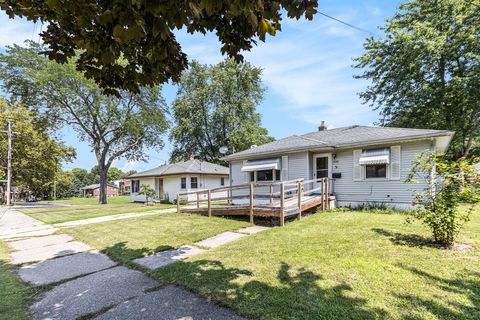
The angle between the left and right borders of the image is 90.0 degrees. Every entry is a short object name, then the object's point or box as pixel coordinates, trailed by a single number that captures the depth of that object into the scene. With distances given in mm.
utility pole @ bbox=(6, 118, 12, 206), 21900
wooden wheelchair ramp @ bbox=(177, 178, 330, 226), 8250
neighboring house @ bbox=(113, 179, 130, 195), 66312
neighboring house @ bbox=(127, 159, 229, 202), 20078
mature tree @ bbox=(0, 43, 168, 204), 19328
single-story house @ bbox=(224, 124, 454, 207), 9367
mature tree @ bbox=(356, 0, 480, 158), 15047
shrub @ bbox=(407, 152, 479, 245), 4434
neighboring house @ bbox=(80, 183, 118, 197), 61462
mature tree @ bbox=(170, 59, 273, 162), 28328
